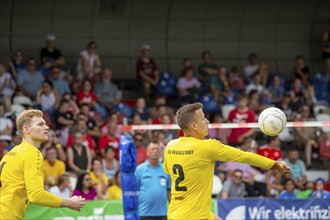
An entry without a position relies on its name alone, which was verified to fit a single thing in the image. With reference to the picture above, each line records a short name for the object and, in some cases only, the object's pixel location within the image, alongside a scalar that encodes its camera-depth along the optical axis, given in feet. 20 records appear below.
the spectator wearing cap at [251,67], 76.64
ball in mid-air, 33.83
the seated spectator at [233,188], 57.21
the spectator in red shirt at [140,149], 58.90
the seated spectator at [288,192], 57.77
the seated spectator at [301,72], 76.74
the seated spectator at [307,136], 66.49
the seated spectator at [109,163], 57.72
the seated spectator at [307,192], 58.34
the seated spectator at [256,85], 73.09
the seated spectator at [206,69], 73.82
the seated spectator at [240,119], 64.90
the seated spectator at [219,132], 64.54
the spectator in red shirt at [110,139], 61.21
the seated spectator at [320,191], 57.26
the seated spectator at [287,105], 70.59
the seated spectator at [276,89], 74.23
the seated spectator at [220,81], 72.56
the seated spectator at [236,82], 73.56
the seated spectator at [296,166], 61.98
